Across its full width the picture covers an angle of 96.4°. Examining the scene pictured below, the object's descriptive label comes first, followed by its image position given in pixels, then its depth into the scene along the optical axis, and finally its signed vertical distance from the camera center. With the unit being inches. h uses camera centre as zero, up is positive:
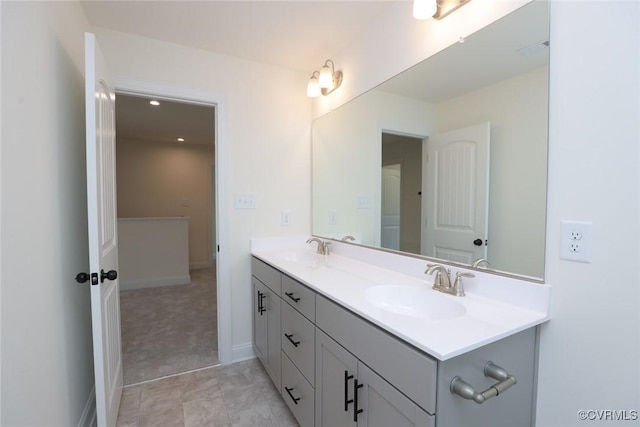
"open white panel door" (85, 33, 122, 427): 48.5 -4.4
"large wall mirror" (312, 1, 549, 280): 41.0 +9.7
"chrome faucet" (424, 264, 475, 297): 46.8 -13.2
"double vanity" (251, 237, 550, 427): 31.2 -18.9
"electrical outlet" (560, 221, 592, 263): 35.0 -4.6
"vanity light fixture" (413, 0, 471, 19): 50.4 +34.9
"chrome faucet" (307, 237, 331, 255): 86.1 -13.5
